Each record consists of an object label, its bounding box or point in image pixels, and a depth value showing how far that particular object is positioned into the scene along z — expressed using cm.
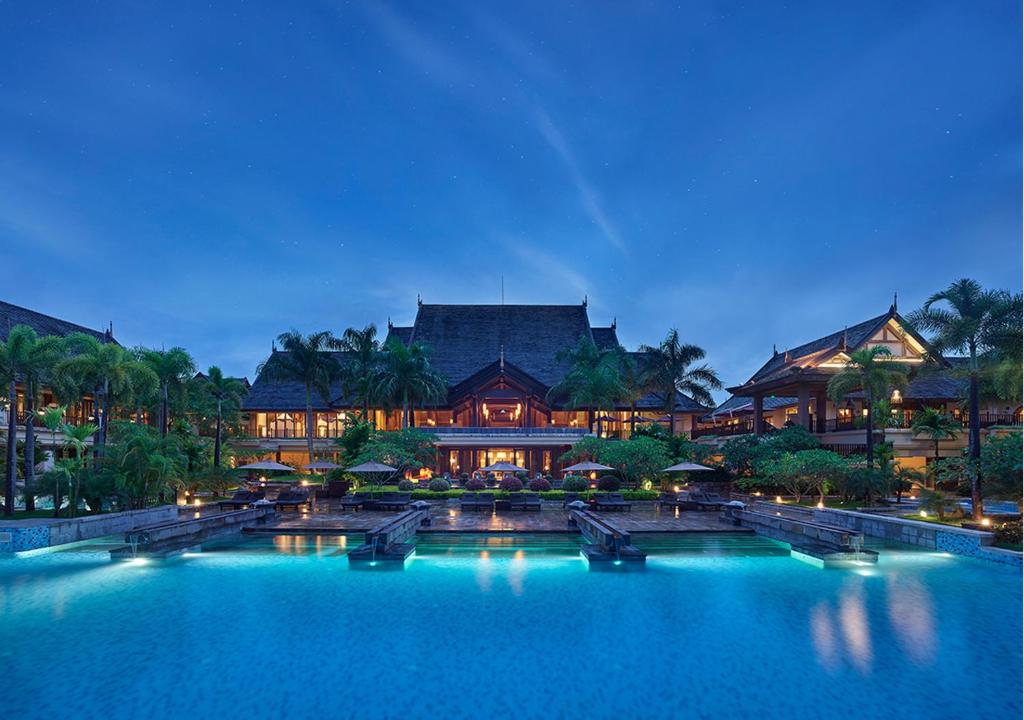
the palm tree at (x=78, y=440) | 1930
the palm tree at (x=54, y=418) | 1953
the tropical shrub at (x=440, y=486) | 3122
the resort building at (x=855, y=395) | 3425
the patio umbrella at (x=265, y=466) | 2912
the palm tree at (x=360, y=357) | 4141
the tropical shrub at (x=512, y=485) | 2994
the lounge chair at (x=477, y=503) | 2611
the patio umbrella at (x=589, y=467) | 2894
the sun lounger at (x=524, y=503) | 2548
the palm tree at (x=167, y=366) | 2719
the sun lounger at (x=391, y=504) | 2636
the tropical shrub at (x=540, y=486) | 3113
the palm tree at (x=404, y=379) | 3875
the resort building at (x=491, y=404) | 4059
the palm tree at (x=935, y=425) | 2597
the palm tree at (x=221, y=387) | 3272
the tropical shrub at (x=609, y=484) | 3075
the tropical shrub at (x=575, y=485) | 3020
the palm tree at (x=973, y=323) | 1814
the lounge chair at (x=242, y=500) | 2666
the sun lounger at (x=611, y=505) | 2597
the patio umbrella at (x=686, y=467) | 2768
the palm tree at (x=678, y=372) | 4041
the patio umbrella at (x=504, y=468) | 2975
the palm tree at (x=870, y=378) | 2584
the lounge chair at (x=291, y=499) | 2644
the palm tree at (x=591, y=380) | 3825
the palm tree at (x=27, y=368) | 1930
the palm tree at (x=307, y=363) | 4022
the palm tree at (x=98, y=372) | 2083
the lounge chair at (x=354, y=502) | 2671
